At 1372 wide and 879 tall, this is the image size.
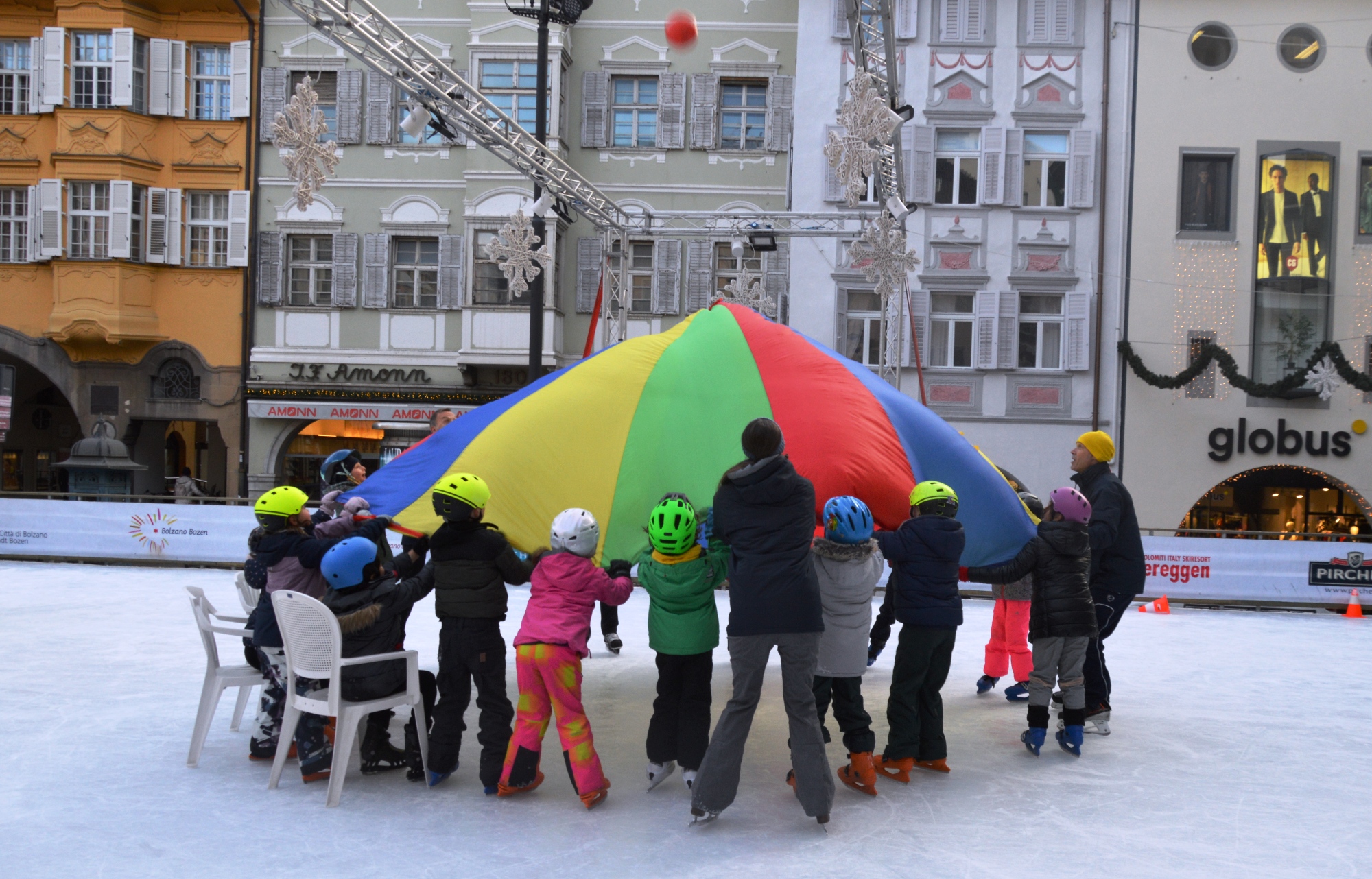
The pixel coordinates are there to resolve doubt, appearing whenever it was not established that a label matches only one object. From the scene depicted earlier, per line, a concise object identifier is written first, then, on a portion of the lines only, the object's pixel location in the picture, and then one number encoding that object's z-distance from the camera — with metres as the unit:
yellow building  18.78
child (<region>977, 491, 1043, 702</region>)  7.54
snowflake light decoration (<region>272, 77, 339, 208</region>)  7.93
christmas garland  17.30
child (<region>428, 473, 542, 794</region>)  5.13
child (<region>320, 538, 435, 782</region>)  5.07
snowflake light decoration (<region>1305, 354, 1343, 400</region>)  17.48
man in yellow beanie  6.42
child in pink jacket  4.99
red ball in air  14.53
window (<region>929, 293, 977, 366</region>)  18.67
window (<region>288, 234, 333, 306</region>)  19.72
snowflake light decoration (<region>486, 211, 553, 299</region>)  11.12
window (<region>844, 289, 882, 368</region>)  18.75
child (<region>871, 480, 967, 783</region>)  5.49
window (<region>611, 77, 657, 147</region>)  19.64
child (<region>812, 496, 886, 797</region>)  5.23
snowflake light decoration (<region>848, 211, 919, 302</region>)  12.11
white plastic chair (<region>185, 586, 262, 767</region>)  5.59
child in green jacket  5.00
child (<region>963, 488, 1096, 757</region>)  5.99
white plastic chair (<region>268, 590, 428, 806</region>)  4.95
